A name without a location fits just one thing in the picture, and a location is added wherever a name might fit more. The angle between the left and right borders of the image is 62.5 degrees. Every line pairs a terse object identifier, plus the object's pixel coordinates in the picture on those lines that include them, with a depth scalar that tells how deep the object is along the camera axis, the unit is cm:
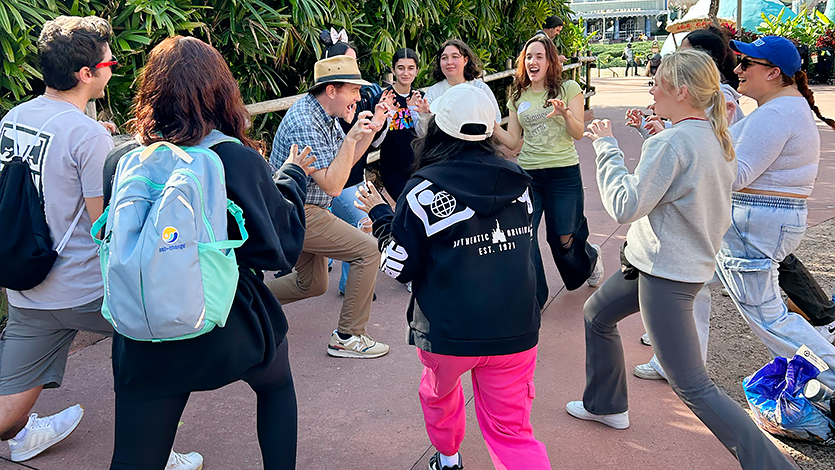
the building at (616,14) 6700
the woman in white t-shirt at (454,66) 571
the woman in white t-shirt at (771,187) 333
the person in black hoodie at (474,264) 250
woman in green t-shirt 476
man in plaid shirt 396
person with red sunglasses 277
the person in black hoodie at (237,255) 218
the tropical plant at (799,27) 2150
